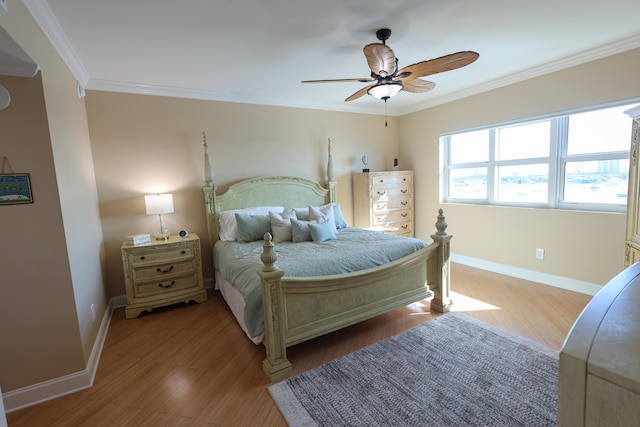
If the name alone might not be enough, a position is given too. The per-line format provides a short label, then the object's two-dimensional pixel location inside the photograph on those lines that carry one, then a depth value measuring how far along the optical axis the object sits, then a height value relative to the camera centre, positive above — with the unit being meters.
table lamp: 3.16 -0.12
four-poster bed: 2.04 -0.82
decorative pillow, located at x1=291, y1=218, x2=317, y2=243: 3.23 -0.50
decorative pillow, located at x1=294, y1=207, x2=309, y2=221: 3.68 -0.36
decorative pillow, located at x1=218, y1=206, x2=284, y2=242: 3.48 -0.39
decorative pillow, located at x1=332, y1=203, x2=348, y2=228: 3.91 -0.44
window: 3.03 +0.15
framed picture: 1.74 +0.06
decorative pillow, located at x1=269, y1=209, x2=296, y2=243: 3.31 -0.45
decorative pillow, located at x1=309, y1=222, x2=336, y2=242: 3.18 -0.51
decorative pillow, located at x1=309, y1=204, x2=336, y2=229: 3.53 -0.37
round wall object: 1.70 +0.58
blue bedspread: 2.15 -0.63
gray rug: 1.68 -1.31
